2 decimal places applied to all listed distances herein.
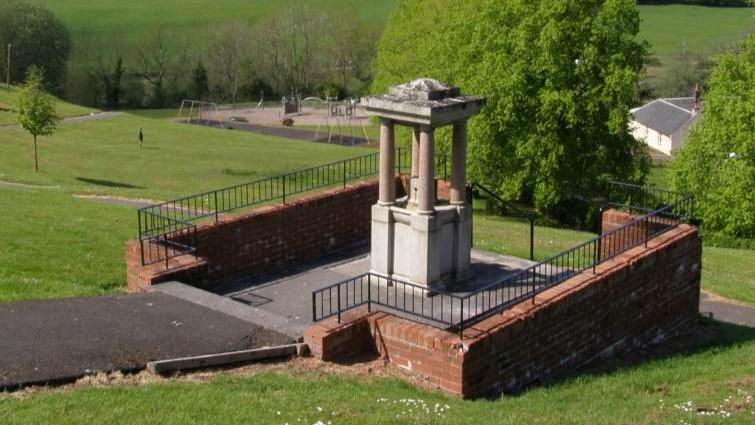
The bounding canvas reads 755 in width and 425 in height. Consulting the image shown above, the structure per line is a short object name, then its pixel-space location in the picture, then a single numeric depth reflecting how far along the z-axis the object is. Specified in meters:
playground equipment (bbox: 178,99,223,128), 78.06
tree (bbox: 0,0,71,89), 87.88
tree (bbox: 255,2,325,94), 101.25
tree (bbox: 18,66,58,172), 42.16
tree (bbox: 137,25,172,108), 101.06
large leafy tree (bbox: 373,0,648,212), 33.72
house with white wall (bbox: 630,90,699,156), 72.50
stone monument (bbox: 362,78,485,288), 15.78
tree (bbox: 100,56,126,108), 94.06
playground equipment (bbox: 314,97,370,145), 69.94
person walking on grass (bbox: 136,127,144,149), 52.85
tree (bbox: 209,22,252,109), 99.81
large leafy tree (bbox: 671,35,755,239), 34.22
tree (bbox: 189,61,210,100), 99.06
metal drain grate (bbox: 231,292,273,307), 16.61
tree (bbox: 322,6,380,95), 98.06
